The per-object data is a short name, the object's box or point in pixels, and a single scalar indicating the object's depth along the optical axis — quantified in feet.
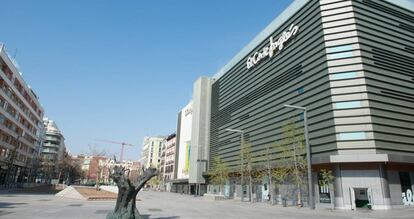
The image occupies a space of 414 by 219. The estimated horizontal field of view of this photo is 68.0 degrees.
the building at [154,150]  489.67
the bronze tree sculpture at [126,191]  46.24
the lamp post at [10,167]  186.37
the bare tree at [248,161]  160.76
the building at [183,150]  290.76
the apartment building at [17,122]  192.62
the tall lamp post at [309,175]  97.29
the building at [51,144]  412.63
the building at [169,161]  363.56
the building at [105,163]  297.70
